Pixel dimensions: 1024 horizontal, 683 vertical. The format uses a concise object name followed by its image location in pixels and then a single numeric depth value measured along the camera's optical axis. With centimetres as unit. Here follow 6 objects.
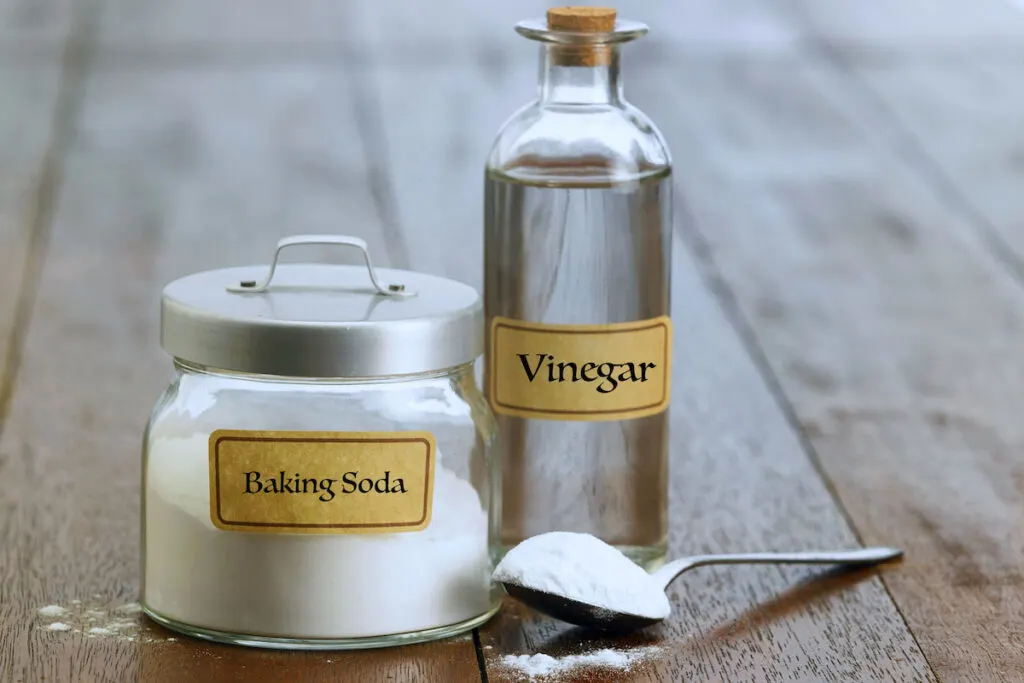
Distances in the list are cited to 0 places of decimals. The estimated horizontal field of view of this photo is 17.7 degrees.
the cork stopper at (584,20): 109
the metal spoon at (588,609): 105
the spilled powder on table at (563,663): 103
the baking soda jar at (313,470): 102
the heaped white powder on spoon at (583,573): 105
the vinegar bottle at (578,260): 111
